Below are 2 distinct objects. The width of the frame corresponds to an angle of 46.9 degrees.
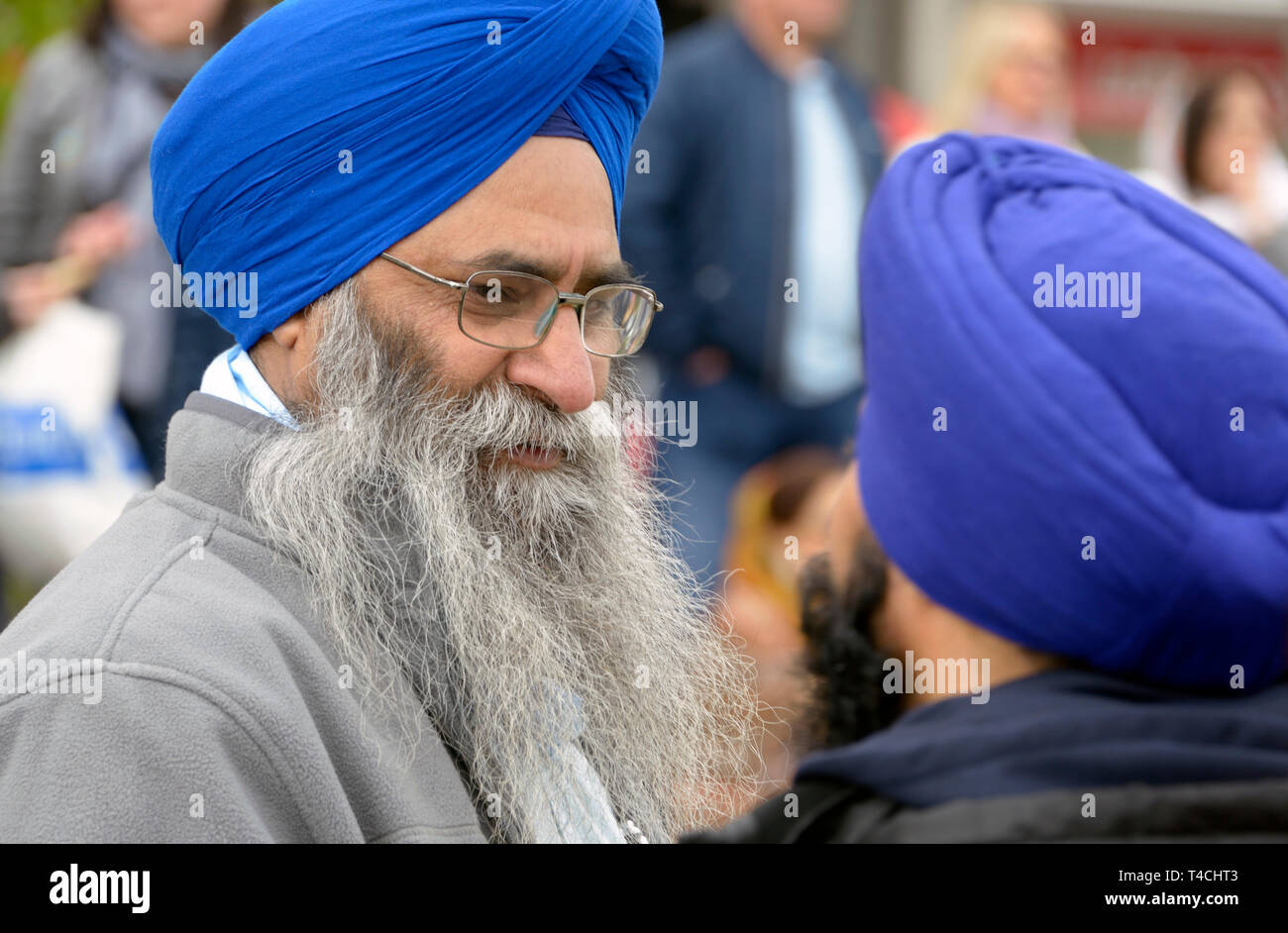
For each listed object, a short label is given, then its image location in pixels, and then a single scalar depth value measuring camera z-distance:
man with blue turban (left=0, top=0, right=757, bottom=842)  1.82
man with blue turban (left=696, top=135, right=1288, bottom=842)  1.51
